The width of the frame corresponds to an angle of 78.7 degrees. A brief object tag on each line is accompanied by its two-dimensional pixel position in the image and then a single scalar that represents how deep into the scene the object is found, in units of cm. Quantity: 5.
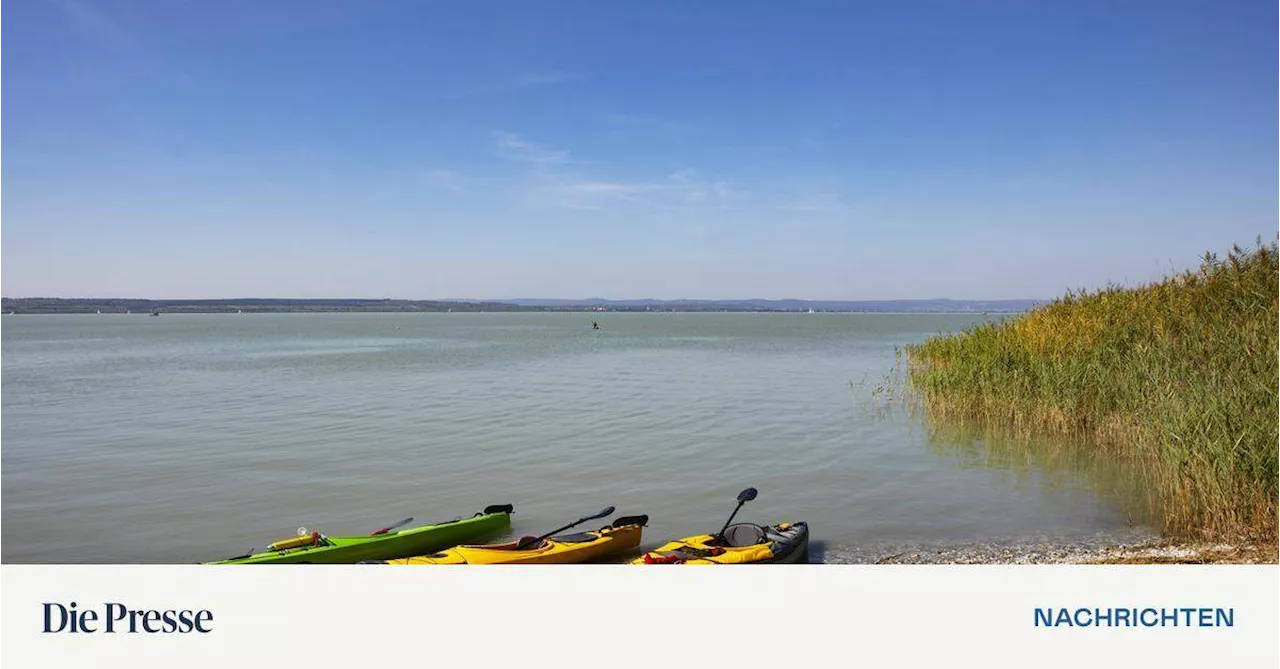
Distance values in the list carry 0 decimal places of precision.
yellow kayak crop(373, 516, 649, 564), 773
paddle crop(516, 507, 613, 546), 814
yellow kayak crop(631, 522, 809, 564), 741
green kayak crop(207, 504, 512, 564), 790
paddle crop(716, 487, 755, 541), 890
